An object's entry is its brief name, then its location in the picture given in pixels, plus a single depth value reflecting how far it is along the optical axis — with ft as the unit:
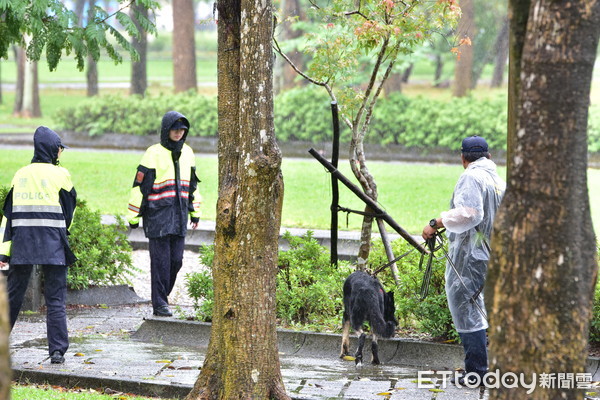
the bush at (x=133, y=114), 174.52
